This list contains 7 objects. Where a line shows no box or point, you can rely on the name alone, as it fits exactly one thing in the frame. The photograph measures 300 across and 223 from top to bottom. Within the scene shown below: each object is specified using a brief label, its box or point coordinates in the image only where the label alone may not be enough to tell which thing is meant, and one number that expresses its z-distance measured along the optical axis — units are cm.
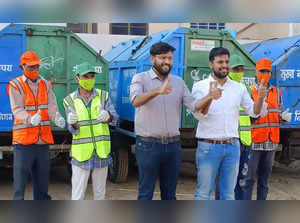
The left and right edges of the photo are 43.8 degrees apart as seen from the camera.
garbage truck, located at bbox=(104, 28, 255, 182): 516
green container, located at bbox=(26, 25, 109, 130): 505
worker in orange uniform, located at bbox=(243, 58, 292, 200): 388
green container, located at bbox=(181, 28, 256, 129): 516
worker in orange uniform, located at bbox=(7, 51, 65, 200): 329
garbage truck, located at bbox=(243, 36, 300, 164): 583
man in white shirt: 294
